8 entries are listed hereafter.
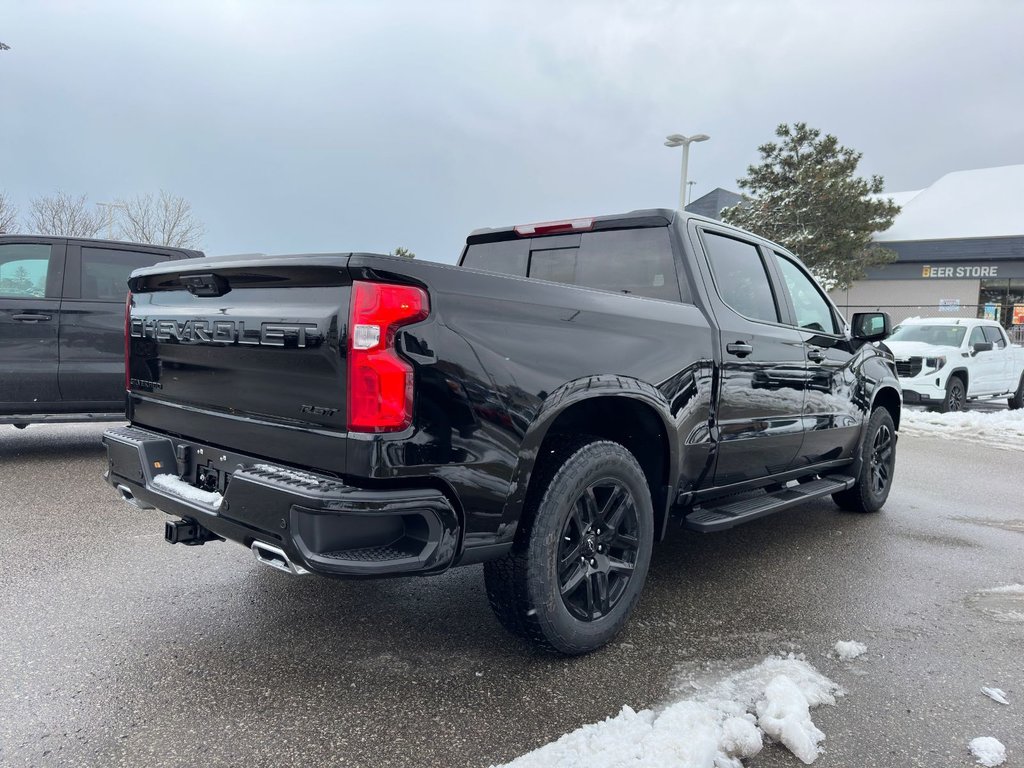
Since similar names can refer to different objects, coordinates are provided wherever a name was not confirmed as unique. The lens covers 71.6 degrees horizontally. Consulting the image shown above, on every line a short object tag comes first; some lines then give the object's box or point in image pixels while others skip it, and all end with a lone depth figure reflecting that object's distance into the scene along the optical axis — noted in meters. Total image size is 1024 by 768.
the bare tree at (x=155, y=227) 24.20
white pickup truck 11.50
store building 28.09
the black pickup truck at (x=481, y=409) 2.22
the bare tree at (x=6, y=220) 22.78
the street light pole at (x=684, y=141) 16.64
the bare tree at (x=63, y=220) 24.00
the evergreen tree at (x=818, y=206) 25.64
